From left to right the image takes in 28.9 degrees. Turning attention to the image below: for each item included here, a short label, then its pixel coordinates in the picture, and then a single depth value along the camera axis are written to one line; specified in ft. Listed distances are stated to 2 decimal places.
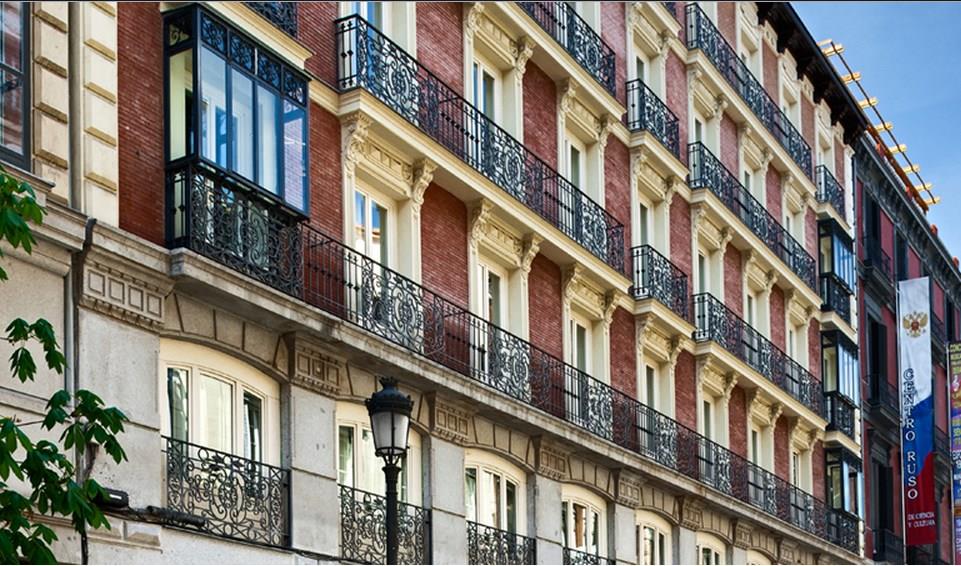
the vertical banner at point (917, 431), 155.02
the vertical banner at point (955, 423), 156.56
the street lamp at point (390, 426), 57.26
